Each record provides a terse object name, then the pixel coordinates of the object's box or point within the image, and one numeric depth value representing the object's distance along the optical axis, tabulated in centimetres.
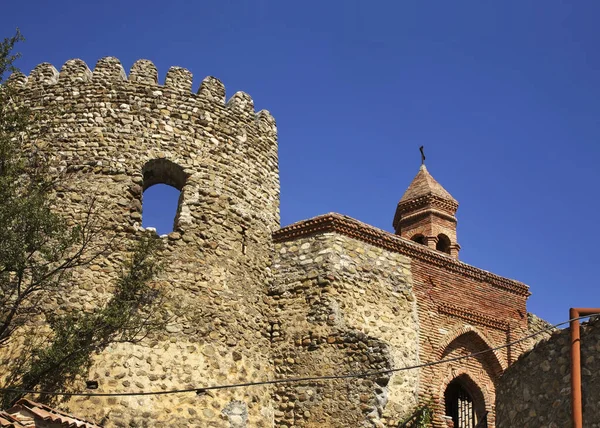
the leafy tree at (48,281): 1105
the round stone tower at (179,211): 1188
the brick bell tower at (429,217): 2322
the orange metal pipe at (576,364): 729
